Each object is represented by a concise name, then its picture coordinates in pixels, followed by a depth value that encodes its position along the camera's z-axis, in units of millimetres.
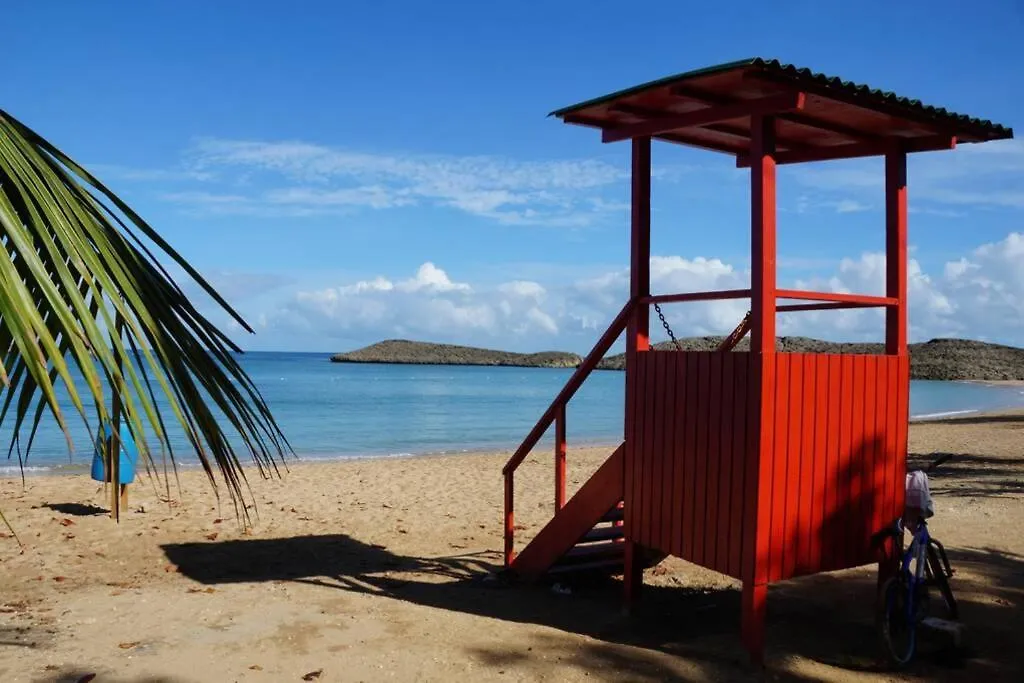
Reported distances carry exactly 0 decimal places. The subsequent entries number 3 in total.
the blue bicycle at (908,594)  5324
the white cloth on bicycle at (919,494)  5645
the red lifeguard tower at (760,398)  5355
